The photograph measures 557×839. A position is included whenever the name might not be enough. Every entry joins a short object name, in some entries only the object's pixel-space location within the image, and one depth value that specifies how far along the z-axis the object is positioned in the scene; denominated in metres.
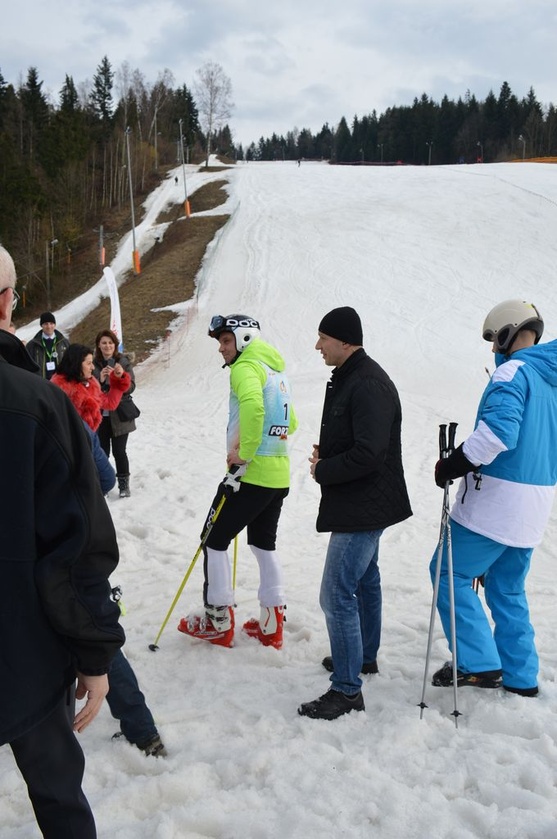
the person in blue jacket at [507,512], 3.54
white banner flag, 13.31
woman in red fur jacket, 6.02
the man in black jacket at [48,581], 1.76
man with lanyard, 11.84
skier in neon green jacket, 4.31
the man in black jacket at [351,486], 3.54
